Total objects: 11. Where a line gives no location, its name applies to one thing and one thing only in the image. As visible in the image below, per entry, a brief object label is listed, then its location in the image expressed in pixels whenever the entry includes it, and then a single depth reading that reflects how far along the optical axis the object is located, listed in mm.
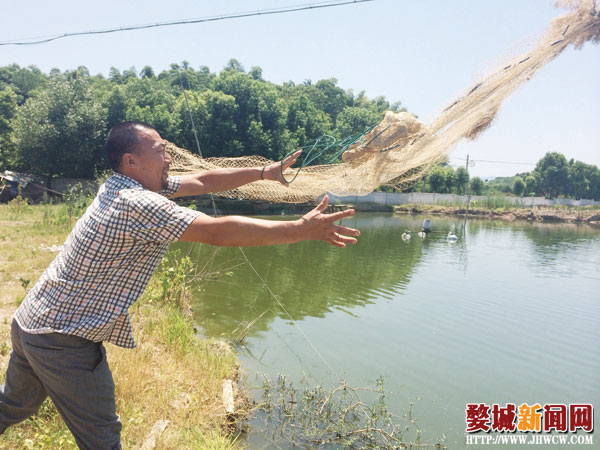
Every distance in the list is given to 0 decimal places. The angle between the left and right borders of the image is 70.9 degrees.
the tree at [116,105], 29531
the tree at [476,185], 52656
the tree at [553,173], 57094
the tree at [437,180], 48438
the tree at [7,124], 29516
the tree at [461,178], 49125
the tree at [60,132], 26375
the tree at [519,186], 58409
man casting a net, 1714
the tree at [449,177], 49000
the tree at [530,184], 58706
